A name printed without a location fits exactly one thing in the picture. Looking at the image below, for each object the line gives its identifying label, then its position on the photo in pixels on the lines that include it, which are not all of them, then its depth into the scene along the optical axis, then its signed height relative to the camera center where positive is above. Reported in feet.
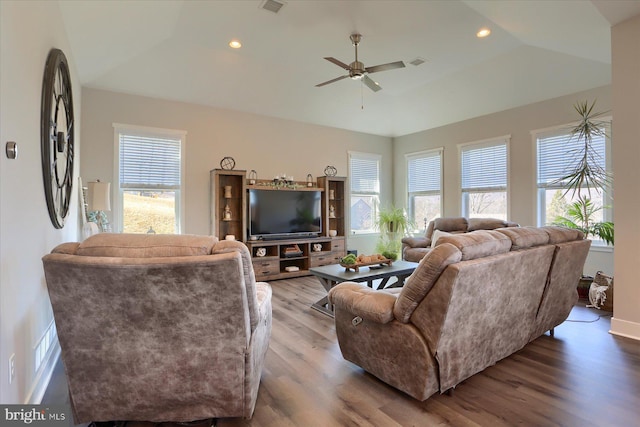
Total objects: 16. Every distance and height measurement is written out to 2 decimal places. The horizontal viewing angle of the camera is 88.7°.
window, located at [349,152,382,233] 24.13 +1.78
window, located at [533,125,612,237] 15.35 +2.24
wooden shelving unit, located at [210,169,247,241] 17.78 +0.61
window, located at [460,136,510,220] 19.45 +2.12
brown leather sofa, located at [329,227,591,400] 6.19 -2.06
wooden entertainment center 18.06 -1.35
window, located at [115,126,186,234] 16.14 +1.79
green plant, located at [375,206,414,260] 23.54 -1.17
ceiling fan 12.09 +5.48
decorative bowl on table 12.89 -2.00
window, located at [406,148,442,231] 23.01 +1.96
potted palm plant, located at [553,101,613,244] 13.91 +1.37
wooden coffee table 11.99 -2.31
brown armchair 4.86 -1.77
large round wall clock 7.57 +2.07
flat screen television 18.58 +0.03
